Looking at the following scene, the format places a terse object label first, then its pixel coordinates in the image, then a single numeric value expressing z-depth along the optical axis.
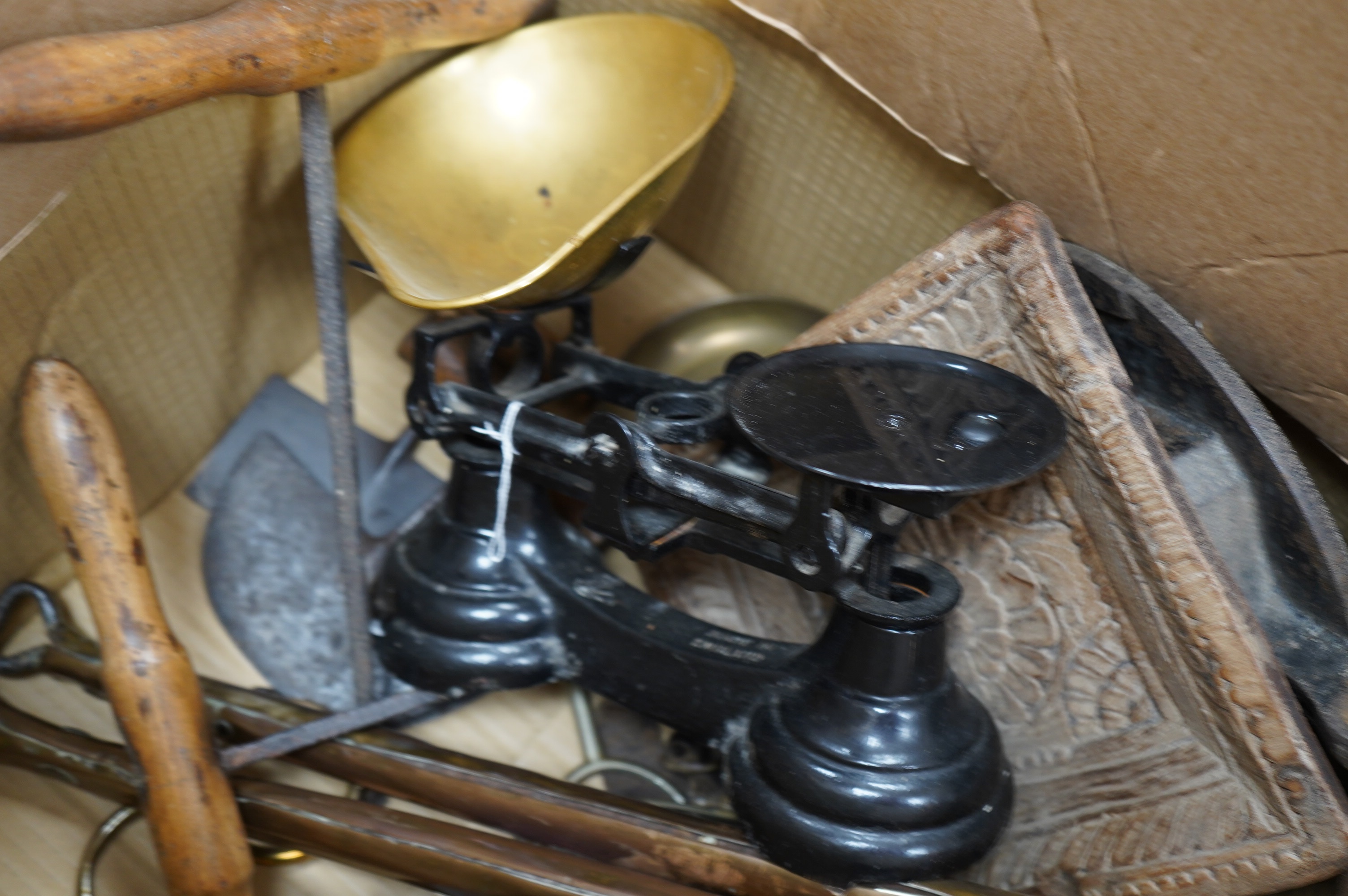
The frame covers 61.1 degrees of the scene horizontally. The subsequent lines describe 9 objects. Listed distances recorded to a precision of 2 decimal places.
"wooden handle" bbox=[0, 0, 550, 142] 0.70
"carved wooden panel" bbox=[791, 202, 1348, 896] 0.73
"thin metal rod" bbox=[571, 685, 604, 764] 1.12
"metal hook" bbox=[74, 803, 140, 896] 0.96
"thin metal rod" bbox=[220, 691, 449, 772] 0.96
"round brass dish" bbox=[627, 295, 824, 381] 1.17
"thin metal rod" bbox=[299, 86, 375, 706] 0.92
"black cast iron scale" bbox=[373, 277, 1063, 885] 0.74
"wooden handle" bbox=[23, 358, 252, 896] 0.90
